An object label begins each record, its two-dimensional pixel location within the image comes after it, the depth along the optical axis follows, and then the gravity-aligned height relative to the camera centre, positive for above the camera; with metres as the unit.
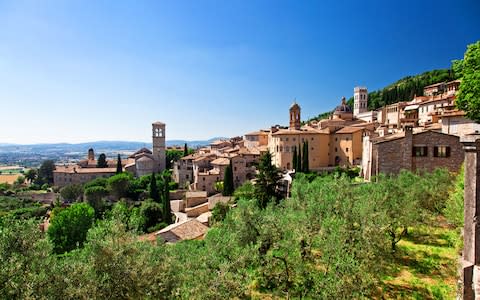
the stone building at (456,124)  29.33 +2.35
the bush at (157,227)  41.34 -12.15
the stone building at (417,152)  27.88 -0.68
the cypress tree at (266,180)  34.38 -4.34
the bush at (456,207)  12.74 -2.97
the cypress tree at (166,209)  43.22 -9.94
